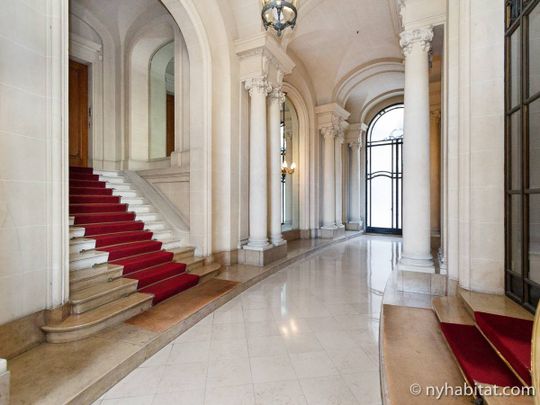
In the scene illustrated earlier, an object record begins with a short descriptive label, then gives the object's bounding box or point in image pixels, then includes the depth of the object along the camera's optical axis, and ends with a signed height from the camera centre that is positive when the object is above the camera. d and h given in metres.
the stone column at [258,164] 5.73 +0.81
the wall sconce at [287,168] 9.31 +1.19
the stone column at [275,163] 6.30 +0.93
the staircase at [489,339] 1.87 -1.21
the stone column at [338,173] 10.38 +1.13
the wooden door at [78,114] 6.77 +2.24
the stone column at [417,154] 4.17 +0.76
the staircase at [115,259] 3.01 -0.87
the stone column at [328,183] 9.85 +0.72
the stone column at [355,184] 12.25 +0.86
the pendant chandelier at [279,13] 3.14 +2.26
